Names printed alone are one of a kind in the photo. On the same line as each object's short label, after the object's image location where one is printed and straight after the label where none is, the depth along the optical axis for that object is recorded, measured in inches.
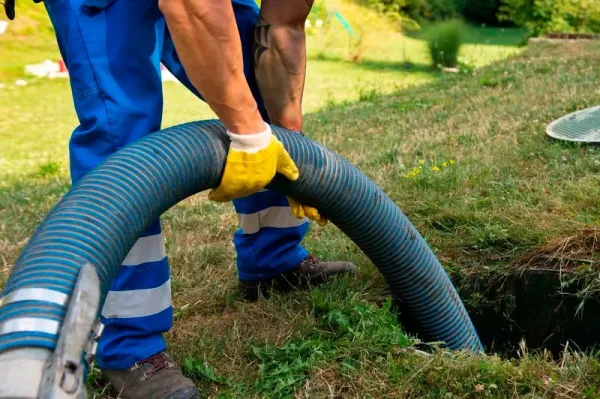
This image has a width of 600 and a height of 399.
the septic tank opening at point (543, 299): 100.9
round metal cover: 155.9
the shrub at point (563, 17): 593.9
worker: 68.5
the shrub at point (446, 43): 544.1
